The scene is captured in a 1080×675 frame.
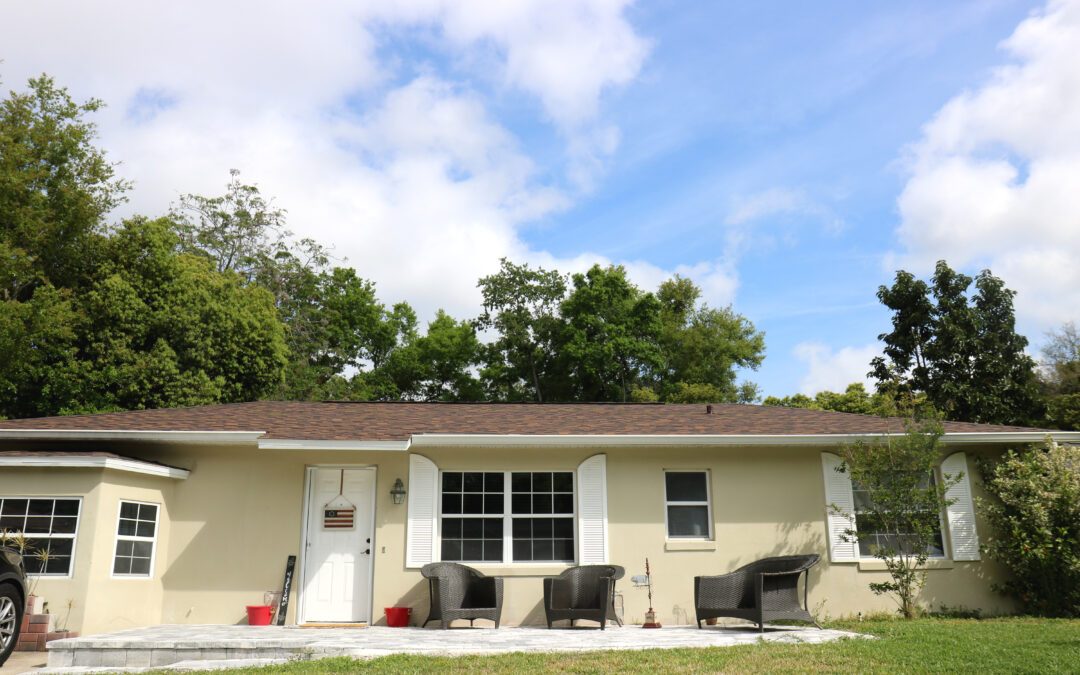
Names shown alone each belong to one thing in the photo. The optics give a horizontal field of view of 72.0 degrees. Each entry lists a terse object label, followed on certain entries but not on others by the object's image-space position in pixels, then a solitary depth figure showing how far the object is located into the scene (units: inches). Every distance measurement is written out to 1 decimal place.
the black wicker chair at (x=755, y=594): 361.1
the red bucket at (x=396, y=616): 406.0
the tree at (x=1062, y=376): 990.4
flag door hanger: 429.4
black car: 302.2
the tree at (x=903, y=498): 419.2
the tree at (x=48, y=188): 858.1
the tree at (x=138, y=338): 830.5
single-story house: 411.5
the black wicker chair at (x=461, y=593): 385.4
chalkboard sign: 407.5
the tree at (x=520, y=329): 1357.0
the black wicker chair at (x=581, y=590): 396.2
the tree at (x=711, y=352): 1382.9
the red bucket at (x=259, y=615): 397.4
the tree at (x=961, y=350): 1005.2
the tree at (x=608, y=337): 1305.4
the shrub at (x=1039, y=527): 410.9
